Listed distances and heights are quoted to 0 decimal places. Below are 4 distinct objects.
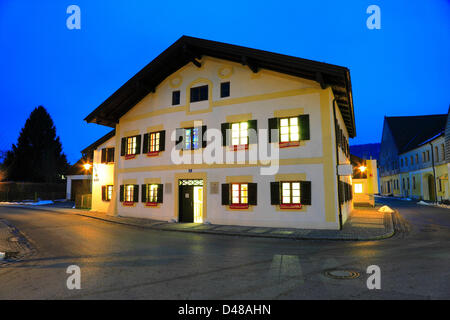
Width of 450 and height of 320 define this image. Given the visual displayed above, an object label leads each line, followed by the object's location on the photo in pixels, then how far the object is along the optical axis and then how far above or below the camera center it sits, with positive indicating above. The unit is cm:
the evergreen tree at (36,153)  4334 +508
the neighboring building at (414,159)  3314 +349
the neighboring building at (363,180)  2806 +30
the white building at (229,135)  1318 +265
